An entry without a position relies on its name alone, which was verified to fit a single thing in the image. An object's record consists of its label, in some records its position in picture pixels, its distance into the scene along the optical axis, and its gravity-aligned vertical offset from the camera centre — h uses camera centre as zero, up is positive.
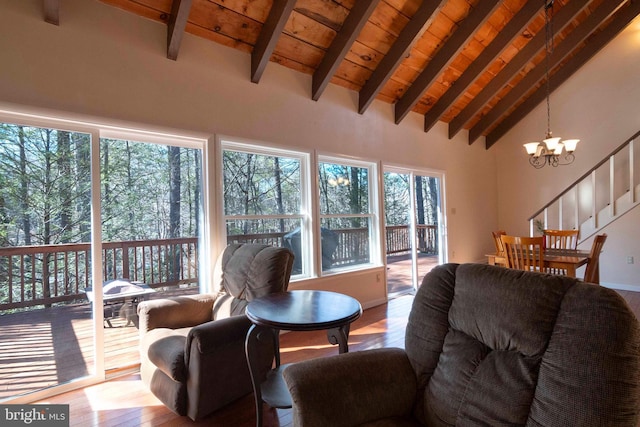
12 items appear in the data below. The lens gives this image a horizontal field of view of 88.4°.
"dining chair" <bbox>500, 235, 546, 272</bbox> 3.24 -0.38
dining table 3.25 -0.47
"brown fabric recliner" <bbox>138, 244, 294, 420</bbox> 1.94 -0.69
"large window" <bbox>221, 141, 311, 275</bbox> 3.32 +0.32
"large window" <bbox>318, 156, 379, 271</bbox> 4.14 +0.14
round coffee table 1.62 -0.47
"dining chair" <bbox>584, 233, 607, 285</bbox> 3.29 -0.47
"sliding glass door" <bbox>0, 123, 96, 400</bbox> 2.26 -0.15
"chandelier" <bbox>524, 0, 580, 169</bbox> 3.70 +0.83
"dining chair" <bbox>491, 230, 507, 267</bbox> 3.88 -0.43
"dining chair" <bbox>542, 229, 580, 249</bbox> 4.30 -0.27
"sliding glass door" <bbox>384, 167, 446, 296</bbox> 5.05 -0.10
